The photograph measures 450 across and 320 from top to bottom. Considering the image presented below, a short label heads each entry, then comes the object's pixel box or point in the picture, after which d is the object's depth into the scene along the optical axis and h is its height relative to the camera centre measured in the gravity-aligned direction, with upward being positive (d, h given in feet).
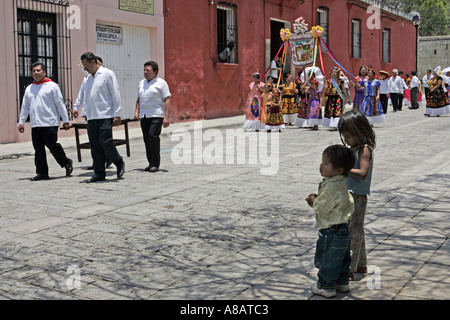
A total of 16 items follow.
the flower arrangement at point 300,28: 57.67 +7.67
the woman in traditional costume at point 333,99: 49.26 +0.72
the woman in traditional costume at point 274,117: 50.72 -0.74
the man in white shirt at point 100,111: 27.17 -0.02
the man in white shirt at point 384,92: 74.54 +1.82
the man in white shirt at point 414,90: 81.15 +2.22
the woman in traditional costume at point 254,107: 51.90 +0.13
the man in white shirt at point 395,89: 77.61 +2.27
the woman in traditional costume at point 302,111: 54.42 -0.29
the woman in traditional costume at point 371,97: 52.37 +0.88
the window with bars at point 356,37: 95.04 +11.09
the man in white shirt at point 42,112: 27.53 -0.07
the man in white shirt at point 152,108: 29.58 +0.07
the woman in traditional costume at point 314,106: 51.88 +0.14
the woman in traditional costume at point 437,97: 65.10 +0.97
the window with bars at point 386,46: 107.45 +10.88
